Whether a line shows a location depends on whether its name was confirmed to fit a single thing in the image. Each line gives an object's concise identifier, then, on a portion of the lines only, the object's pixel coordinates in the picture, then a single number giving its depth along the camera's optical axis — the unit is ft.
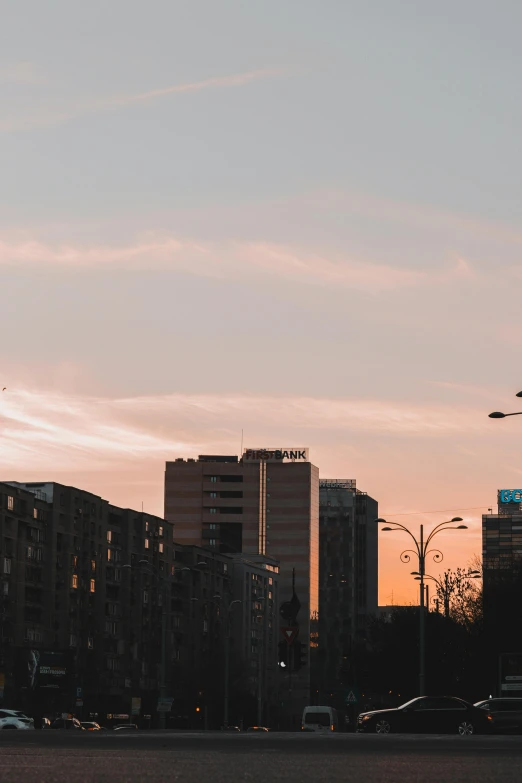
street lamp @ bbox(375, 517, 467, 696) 208.13
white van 272.51
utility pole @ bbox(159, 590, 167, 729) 287.69
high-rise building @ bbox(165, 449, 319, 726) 164.67
